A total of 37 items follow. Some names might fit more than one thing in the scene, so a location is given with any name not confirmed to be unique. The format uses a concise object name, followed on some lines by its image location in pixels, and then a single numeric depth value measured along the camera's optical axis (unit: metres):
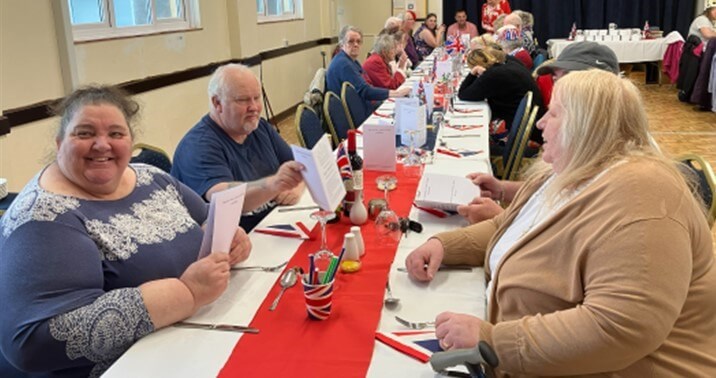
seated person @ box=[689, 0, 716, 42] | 8.84
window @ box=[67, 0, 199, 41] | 4.40
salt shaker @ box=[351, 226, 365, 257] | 1.84
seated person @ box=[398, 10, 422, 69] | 9.29
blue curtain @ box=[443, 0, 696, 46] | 11.92
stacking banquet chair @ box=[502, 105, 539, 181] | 3.44
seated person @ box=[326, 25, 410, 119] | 5.70
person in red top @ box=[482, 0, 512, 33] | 11.30
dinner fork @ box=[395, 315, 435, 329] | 1.46
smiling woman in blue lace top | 1.38
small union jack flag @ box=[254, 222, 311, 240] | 2.06
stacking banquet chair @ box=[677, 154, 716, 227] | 2.01
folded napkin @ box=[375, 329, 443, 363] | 1.35
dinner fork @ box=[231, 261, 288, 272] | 1.81
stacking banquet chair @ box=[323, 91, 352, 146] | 4.18
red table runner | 1.30
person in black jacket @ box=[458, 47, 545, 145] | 4.44
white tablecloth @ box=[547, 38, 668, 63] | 9.63
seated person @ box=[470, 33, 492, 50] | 6.08
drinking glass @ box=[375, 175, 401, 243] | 2.01
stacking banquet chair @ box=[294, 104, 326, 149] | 3.51
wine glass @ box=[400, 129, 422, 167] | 2.99
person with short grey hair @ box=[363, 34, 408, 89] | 6.28
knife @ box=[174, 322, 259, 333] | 1.46
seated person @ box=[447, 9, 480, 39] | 11.38
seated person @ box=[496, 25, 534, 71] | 6.46
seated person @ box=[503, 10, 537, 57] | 7.67
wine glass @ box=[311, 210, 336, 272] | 1.73
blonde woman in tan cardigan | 1.13
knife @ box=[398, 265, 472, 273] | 1.78
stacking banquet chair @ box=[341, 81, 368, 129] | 5.04
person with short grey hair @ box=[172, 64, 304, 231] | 2.47
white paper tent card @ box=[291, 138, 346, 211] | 1.82
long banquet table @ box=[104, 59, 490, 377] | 1.32
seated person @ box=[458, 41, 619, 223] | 2.06
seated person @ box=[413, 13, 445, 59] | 10.38
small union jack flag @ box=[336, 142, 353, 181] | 2.10
